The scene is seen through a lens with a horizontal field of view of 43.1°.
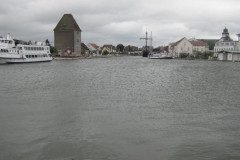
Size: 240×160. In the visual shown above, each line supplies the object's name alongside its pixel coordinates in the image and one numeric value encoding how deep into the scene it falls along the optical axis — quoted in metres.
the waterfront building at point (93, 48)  164.23
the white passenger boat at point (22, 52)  56.19
